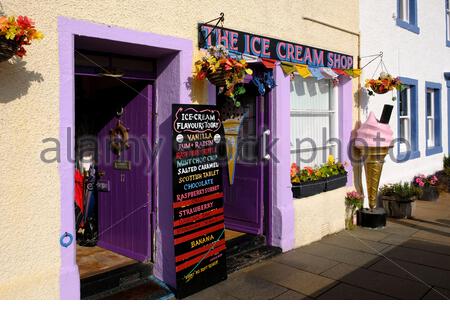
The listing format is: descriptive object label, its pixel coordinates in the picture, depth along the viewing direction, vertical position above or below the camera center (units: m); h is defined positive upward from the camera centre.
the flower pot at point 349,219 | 7.56 -1.07
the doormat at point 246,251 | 5.56 -1.29
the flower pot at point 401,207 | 8.43 -0.97
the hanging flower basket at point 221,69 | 4.70 +1.05
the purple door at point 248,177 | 6.33 -0.25
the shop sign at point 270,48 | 5.18 +1.63
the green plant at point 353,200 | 7.53 -0.72
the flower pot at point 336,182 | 7.00 -0.38
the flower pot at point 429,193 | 10.21 -0.85
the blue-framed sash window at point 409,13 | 9.84 +3.51
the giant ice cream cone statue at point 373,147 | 7.55 +0.23
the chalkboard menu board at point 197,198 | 4.59 -0.43
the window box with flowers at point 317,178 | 6.44 -0.30
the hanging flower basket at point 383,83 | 7.67 +1.40
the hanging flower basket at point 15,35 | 3.13 +0.98
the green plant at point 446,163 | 11.97 -0.12
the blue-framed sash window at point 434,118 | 11.70 +1.17
